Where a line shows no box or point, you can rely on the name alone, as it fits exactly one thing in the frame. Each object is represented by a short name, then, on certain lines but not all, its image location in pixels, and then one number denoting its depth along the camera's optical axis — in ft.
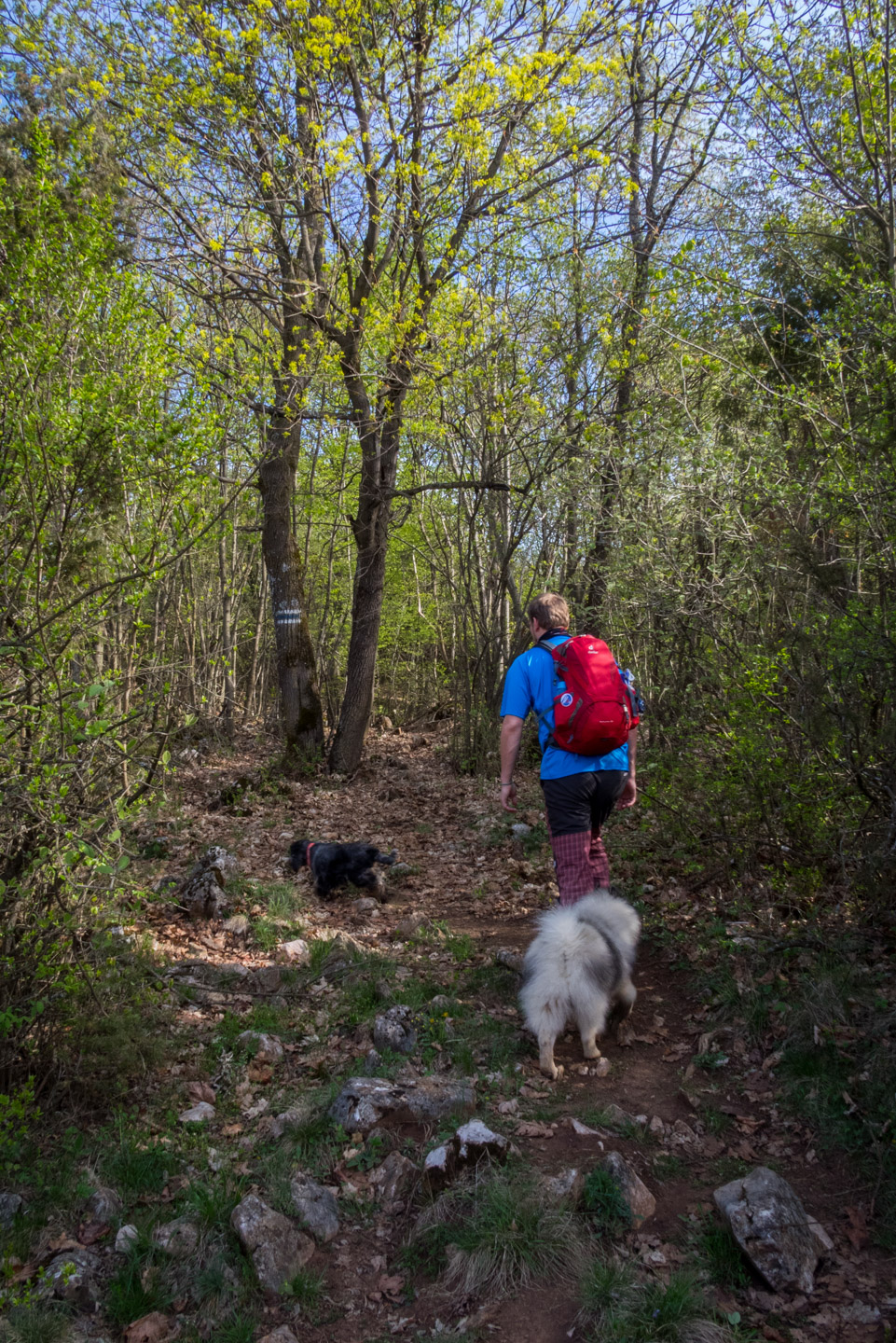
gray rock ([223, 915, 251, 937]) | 17.97
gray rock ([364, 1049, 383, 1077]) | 12.40
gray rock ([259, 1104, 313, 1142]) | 11.27
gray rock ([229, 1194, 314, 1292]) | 8.89
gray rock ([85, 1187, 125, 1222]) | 9.60
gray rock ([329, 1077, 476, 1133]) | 11.18
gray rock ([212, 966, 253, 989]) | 15.57
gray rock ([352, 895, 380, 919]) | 19.89
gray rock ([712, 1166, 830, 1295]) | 8.21
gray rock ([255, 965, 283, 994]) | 15.67
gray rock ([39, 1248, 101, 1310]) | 8.52
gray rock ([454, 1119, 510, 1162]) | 9.96
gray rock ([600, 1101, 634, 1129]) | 10.83
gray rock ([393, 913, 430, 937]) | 18.31
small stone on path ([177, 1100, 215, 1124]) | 11.58
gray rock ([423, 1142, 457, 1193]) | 9.81
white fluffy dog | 12.01
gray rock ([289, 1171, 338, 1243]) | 9.62
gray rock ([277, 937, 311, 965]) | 16.70
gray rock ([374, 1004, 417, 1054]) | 13.14
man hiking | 13.10
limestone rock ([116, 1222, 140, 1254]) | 9.12
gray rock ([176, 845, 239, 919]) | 18.51
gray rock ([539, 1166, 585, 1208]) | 9.23
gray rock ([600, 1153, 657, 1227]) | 9.28
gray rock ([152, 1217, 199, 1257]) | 9.08
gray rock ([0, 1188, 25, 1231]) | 9.34
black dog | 20.83
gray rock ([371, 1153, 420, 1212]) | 10.00
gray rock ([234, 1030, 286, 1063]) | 13.24
